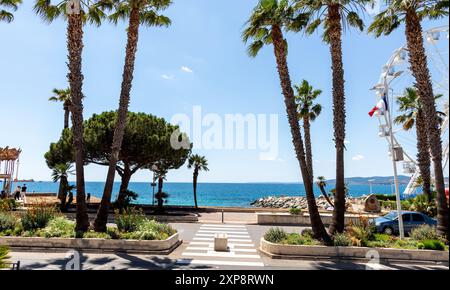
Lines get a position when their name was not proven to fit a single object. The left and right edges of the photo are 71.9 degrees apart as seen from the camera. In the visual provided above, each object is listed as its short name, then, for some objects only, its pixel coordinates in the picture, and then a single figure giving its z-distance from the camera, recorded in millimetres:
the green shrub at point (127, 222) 14195
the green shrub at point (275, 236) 13047
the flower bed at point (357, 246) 11656
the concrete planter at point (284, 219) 22812
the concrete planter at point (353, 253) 11578
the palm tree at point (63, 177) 26906
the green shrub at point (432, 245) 11891
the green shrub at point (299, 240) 12492
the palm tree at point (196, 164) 35719
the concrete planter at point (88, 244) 12305
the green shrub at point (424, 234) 13219
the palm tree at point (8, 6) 17156
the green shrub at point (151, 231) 12969
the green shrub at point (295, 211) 23766
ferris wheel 27625
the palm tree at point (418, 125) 27375
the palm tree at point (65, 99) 38219
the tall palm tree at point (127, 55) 14398
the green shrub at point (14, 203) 25344
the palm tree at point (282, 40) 13562
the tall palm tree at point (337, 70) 13805
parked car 17141
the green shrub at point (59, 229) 12906
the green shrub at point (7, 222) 13742
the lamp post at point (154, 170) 30712
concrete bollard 13252
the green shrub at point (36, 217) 13914
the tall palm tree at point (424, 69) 14468
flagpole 14087
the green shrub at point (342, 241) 12234
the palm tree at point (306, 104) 22828
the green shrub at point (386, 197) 39312
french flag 14820
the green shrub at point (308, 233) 13652
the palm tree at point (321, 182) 34819
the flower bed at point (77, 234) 12352
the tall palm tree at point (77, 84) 14098
